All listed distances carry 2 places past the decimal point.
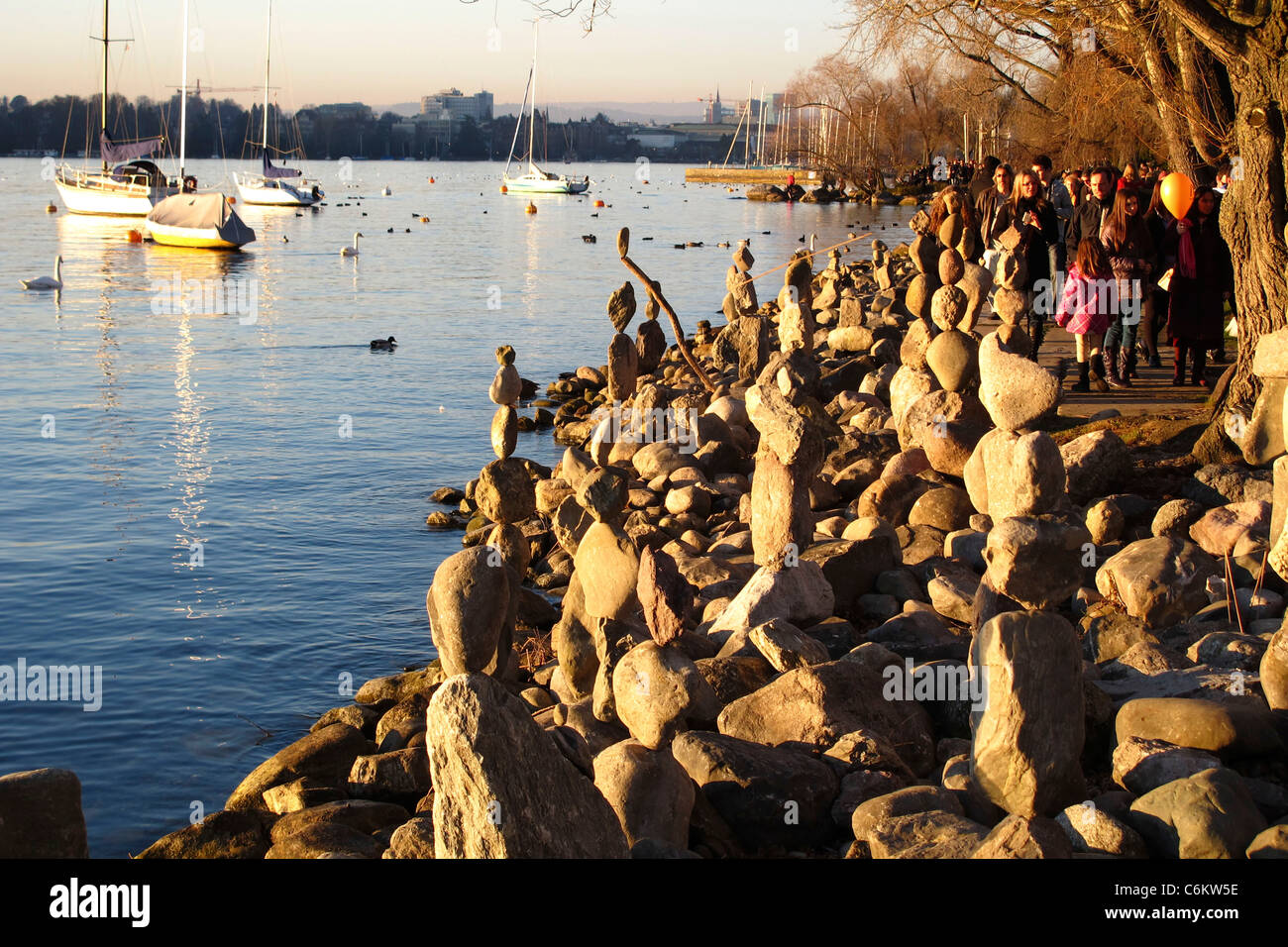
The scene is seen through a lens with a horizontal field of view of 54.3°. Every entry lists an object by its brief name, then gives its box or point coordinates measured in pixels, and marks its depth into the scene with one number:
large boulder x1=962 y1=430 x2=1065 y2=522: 4.94
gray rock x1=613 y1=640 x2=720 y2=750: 5.33
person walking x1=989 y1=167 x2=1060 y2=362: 13.04
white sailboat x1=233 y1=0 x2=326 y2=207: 75.62
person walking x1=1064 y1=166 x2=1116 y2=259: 12.42
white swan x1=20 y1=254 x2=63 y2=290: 32.97
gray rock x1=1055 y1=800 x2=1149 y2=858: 4.30
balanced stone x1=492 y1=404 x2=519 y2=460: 7.28
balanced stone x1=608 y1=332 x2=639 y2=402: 12.74
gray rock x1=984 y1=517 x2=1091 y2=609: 4.74
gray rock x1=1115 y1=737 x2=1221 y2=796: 4.77
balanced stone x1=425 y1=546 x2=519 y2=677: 4.85
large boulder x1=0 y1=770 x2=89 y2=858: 4.02
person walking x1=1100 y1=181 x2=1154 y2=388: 11.47
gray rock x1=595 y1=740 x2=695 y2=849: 4.60
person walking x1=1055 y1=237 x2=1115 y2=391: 11.62
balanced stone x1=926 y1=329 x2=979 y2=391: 10.05
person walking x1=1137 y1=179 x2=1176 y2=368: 12.70
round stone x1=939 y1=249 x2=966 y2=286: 10.84
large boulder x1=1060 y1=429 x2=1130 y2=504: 8.82
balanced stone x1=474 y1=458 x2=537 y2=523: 7.12
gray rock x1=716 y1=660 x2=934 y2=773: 5.55
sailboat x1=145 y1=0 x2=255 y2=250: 45.69
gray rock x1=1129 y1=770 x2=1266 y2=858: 4.23
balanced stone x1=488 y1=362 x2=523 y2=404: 7.16
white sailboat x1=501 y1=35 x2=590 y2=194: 88.19
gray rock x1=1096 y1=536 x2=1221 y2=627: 6.82
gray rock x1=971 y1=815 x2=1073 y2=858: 3.95
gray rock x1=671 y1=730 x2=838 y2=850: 4.89
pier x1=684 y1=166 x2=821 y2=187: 105.25
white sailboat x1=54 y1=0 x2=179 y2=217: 56.03
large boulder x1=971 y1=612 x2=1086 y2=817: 4.61
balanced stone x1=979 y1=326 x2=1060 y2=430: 5.50
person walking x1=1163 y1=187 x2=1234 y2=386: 11.59
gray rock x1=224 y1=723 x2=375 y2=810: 6.96
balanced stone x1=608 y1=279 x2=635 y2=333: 12.77
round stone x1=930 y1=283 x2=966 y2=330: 10.09
